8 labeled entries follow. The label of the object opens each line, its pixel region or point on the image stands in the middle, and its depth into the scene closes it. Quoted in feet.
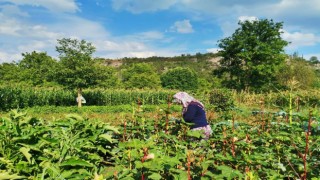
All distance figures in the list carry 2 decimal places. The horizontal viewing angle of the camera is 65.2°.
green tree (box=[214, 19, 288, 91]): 100.30
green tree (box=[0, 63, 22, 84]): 129.86
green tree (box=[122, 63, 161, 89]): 152.52
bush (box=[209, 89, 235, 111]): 56.27
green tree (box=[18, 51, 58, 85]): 128.99
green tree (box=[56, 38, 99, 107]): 62.08
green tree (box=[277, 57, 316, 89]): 116.39
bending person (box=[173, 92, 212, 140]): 15.31
